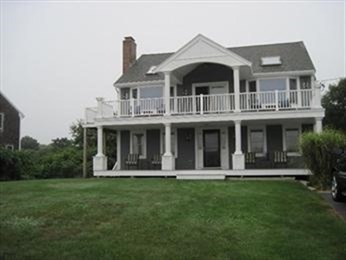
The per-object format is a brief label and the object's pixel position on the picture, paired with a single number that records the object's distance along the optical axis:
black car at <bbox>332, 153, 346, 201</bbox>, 11.31
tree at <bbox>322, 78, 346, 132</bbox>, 35.31
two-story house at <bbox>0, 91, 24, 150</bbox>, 35.07
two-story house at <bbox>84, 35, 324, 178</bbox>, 19.70
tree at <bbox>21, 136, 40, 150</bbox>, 73.25
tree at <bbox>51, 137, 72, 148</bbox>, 54.62
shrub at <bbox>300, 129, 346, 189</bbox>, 14.83
